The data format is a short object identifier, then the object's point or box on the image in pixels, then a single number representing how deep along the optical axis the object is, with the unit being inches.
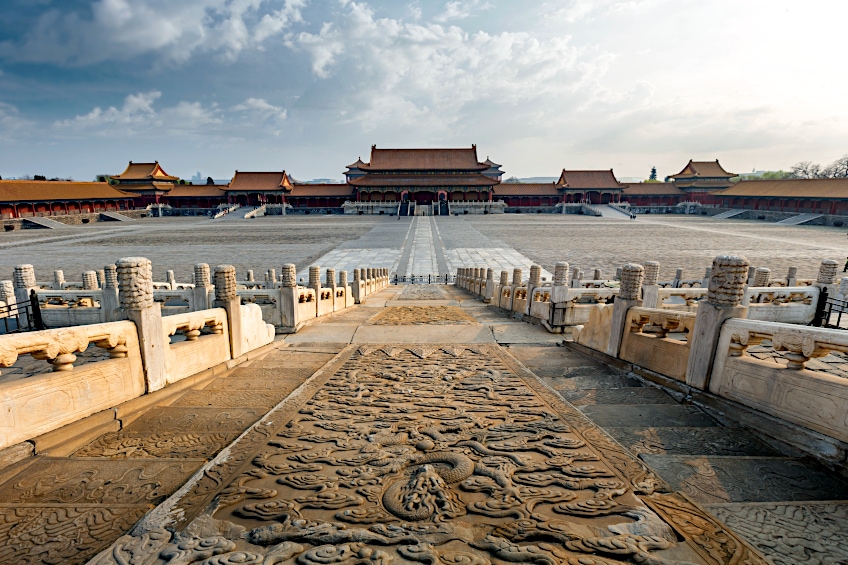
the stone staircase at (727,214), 2137.6
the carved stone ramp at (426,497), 85.7
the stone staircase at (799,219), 1733.5
